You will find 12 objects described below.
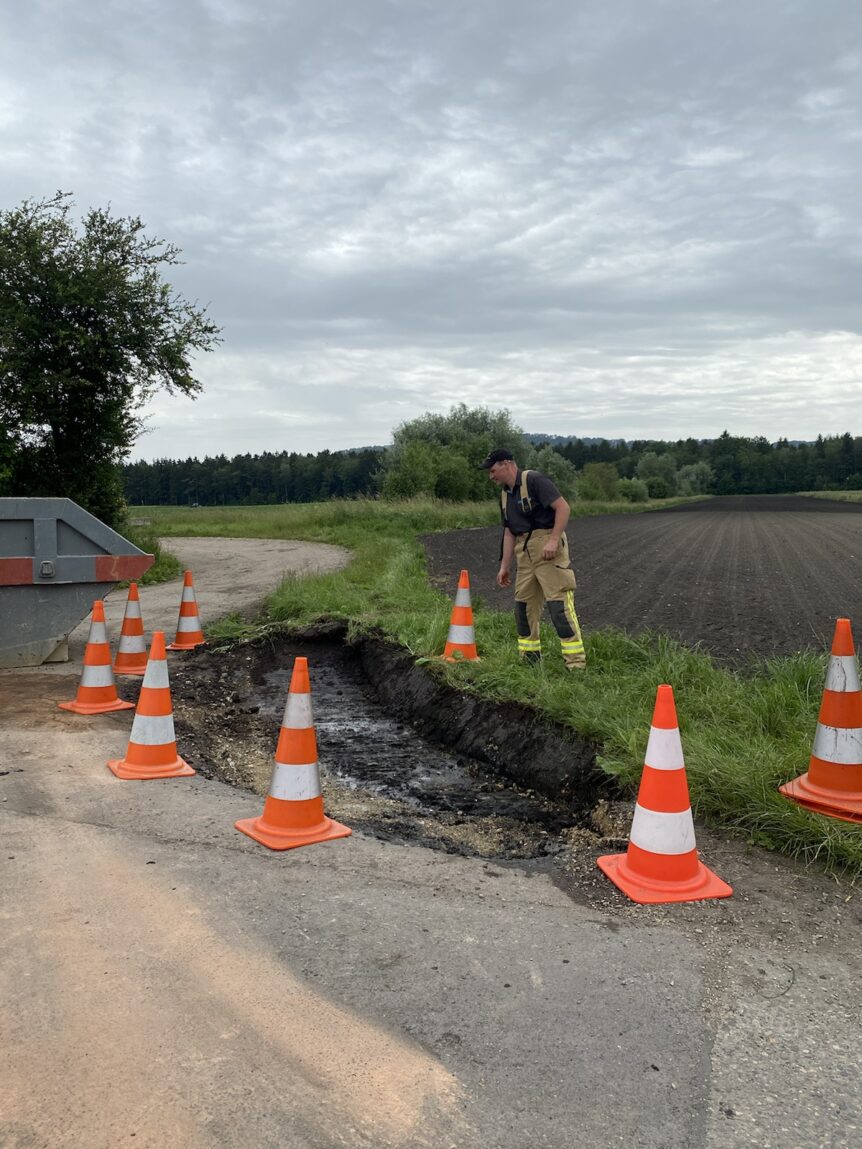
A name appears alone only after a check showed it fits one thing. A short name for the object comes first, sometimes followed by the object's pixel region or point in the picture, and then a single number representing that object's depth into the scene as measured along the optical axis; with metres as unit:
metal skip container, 7.45
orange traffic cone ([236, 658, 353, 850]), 4.05
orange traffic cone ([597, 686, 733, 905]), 3.50
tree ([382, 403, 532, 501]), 40.75
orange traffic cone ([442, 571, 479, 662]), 7.92
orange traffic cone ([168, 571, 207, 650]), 9.27
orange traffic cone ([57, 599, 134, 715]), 6.44
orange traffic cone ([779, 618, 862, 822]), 4.20
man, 7.08
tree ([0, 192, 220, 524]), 15.38
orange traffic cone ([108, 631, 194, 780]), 5.06
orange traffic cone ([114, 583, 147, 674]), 7.79
